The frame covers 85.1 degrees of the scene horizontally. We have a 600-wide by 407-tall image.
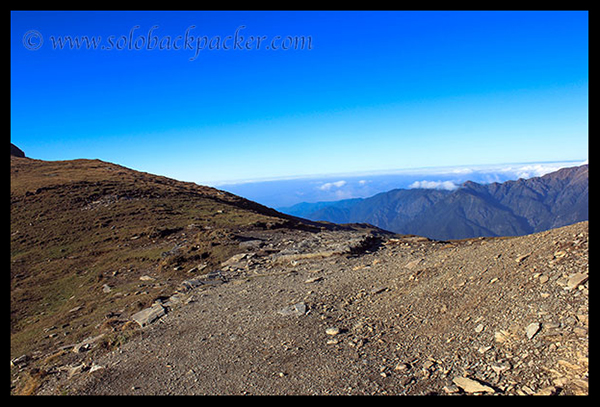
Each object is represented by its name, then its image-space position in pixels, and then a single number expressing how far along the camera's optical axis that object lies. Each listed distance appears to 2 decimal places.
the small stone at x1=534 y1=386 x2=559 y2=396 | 5.44
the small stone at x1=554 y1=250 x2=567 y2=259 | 8.88
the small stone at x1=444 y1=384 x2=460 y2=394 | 6.09
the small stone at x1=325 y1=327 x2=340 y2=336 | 9.16
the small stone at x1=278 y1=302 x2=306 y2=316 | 10.75
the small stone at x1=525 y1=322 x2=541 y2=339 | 6.80
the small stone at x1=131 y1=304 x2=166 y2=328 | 11.42
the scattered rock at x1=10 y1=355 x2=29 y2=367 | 10.21
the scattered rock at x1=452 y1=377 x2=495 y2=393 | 5.92
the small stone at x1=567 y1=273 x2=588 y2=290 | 7.55
